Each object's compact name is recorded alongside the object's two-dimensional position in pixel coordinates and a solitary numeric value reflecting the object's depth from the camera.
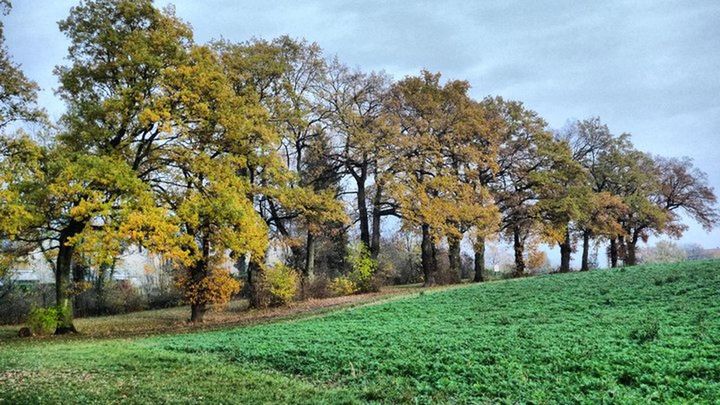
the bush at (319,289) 30.46
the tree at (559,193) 36.72
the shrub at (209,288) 24.33
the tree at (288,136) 27.75
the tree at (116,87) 21.28
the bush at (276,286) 27.47
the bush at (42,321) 21.05
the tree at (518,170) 37.66
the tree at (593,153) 45.03
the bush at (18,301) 29.48
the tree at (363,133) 31.98
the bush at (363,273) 31.56
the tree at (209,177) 21.88
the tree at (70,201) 19.22
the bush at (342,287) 30.81
